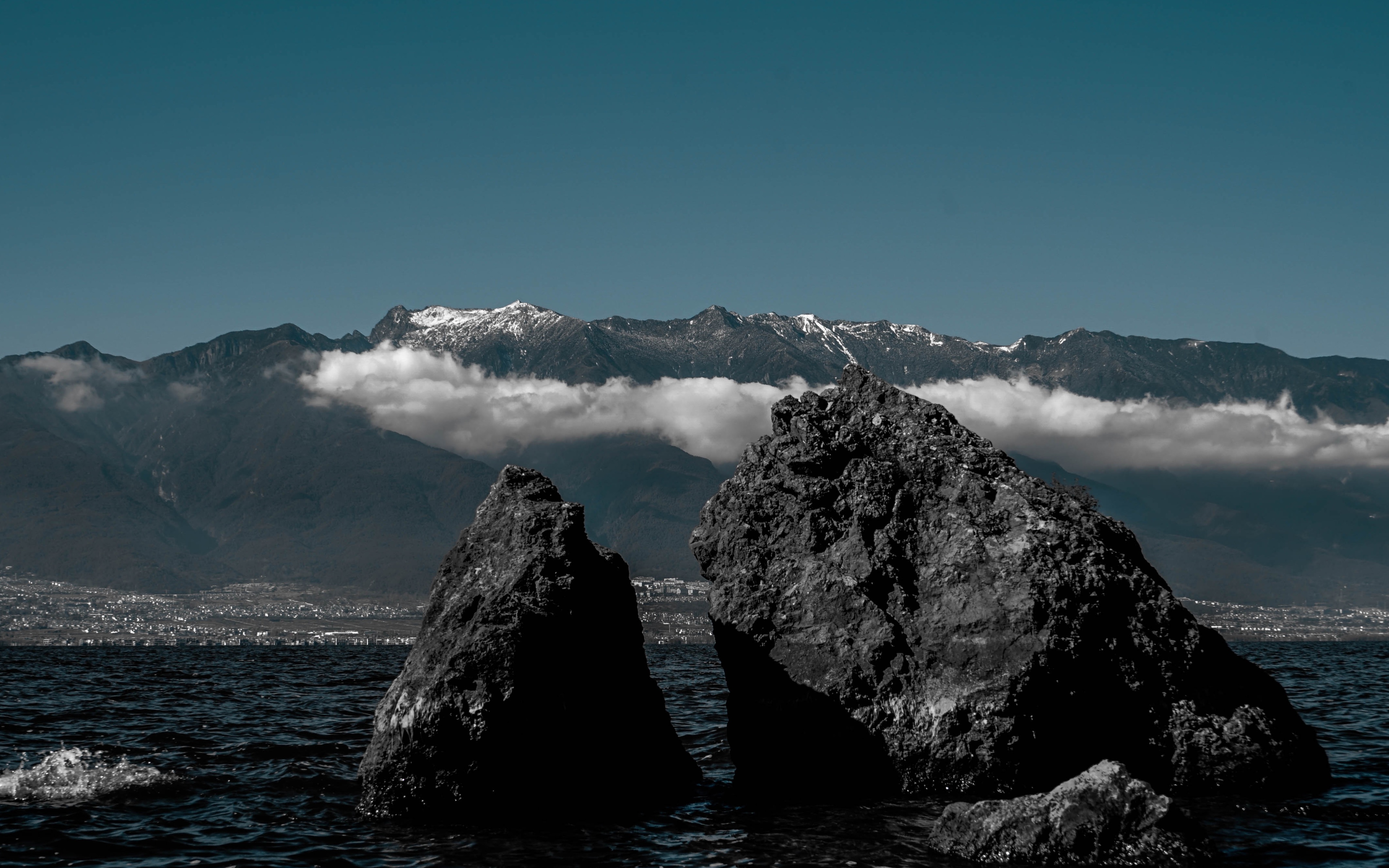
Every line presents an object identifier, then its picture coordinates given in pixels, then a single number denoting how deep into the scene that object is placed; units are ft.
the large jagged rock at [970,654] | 59.77
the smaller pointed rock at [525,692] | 55.36
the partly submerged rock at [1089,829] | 44.57
